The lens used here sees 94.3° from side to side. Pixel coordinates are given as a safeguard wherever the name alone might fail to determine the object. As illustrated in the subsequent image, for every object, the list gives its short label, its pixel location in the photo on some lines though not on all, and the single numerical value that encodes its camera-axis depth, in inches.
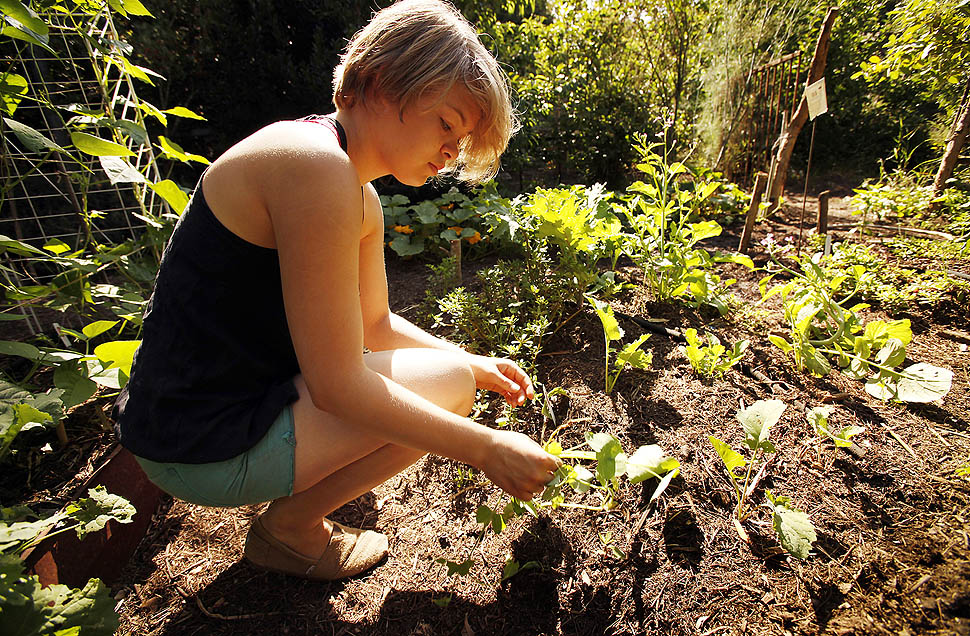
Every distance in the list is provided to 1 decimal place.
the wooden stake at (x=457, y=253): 93.8
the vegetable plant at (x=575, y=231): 78.1
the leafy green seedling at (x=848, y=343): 58.5
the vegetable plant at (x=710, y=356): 66.1
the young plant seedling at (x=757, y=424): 48.3
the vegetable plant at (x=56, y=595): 25.6
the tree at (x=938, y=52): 106.0
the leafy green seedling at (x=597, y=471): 41.2
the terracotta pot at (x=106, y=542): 42.0
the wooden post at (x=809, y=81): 98.9
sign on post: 92.5
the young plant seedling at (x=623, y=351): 63.1
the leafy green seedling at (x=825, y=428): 50.2
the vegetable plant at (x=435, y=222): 117.3
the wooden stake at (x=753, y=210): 112.7
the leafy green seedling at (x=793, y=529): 40.9
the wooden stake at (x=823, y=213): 116.3
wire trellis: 56.4
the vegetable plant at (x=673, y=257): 81.7
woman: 34.4
